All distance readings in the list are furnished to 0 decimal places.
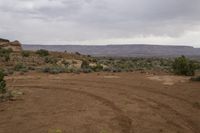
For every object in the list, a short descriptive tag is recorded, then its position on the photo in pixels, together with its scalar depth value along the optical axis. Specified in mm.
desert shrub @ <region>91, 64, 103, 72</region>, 14399
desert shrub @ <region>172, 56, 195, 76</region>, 12302
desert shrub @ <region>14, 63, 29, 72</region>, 13930
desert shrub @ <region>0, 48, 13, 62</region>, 18523
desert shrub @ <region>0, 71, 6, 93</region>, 7285
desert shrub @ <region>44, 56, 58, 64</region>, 18989
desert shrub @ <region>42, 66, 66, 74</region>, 13009
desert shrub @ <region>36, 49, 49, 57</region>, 25362
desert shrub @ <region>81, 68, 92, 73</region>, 13311
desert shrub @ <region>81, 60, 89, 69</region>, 16125
